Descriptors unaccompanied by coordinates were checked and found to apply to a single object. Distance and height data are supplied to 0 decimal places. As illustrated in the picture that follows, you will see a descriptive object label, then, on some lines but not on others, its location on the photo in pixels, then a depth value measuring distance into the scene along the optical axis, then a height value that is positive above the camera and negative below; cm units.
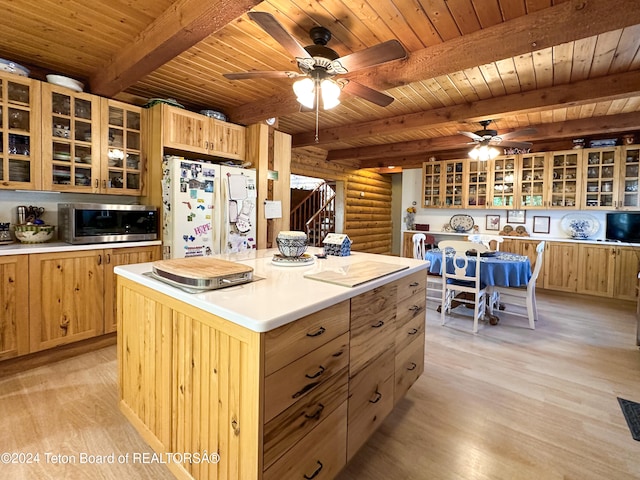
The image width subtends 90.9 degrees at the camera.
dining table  337 -45
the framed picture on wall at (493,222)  595 +14
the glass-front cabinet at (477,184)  586 +84
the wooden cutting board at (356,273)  142 -23
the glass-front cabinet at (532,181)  532 +85
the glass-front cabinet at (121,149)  300 +74
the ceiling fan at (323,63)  174 +104
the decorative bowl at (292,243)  187 -10
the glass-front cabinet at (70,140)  264 +73
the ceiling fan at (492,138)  401 +118
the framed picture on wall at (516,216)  573 +26
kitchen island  100 -56
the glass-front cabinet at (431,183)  641 +93
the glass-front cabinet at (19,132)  245 +71
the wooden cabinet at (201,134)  314 +99
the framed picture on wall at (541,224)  551 +11
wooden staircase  788 +32
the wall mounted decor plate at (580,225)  512 +10
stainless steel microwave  263 +0
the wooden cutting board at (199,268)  123 -19
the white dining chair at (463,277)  339 -53
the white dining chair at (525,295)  341 -73
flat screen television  461 +7
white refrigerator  302 +18
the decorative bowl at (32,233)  263 -9
